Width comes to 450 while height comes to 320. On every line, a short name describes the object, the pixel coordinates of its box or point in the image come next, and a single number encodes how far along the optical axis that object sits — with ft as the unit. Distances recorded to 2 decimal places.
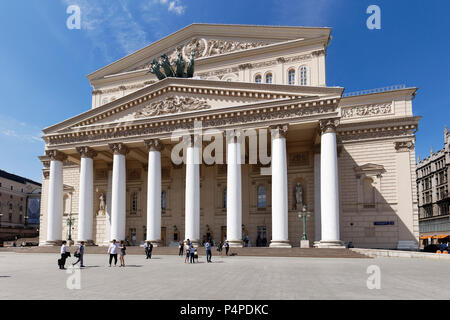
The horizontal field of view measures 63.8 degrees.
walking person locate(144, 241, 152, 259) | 83.25
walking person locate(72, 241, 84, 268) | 60.51
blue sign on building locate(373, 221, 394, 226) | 112.68
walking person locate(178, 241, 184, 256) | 93.00
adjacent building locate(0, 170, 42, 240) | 265.75
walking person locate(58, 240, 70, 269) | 58.80
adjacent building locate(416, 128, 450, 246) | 216.13
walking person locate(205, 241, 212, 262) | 74.49
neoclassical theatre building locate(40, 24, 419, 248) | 99.30
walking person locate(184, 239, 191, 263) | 71.37
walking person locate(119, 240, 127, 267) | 63.00
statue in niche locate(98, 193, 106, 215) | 143.54
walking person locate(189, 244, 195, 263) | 71.51
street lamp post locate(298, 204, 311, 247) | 96.75
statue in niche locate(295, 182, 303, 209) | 120.02
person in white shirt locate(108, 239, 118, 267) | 65.15
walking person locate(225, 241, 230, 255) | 90.47
